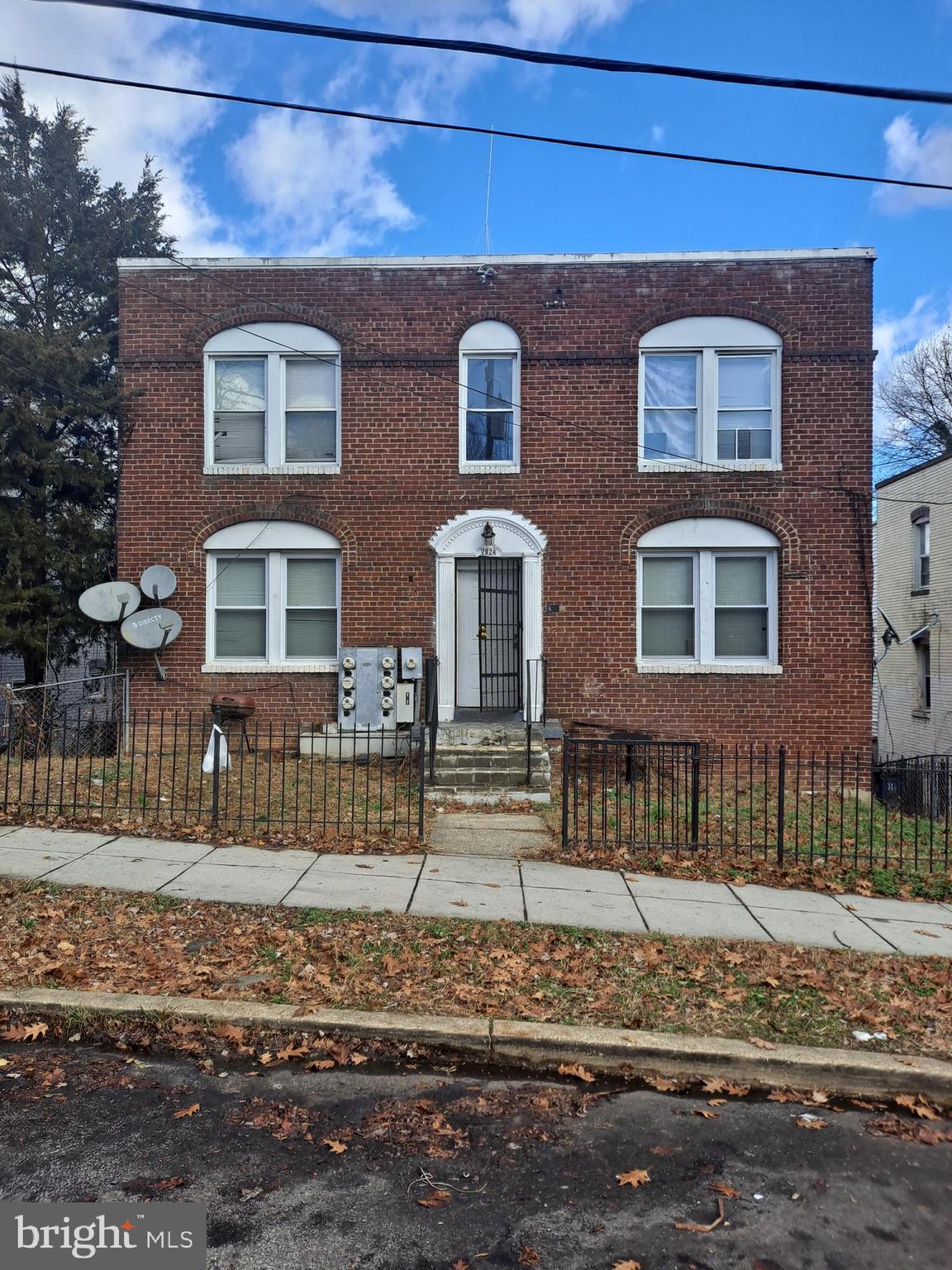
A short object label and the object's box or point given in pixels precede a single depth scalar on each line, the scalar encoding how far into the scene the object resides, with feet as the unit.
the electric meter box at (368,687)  40.91
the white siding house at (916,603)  65.87
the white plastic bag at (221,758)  30.88
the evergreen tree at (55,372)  45.29
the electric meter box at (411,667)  41.32
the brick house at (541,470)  41.19
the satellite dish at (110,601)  40.86
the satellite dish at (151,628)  40.78
